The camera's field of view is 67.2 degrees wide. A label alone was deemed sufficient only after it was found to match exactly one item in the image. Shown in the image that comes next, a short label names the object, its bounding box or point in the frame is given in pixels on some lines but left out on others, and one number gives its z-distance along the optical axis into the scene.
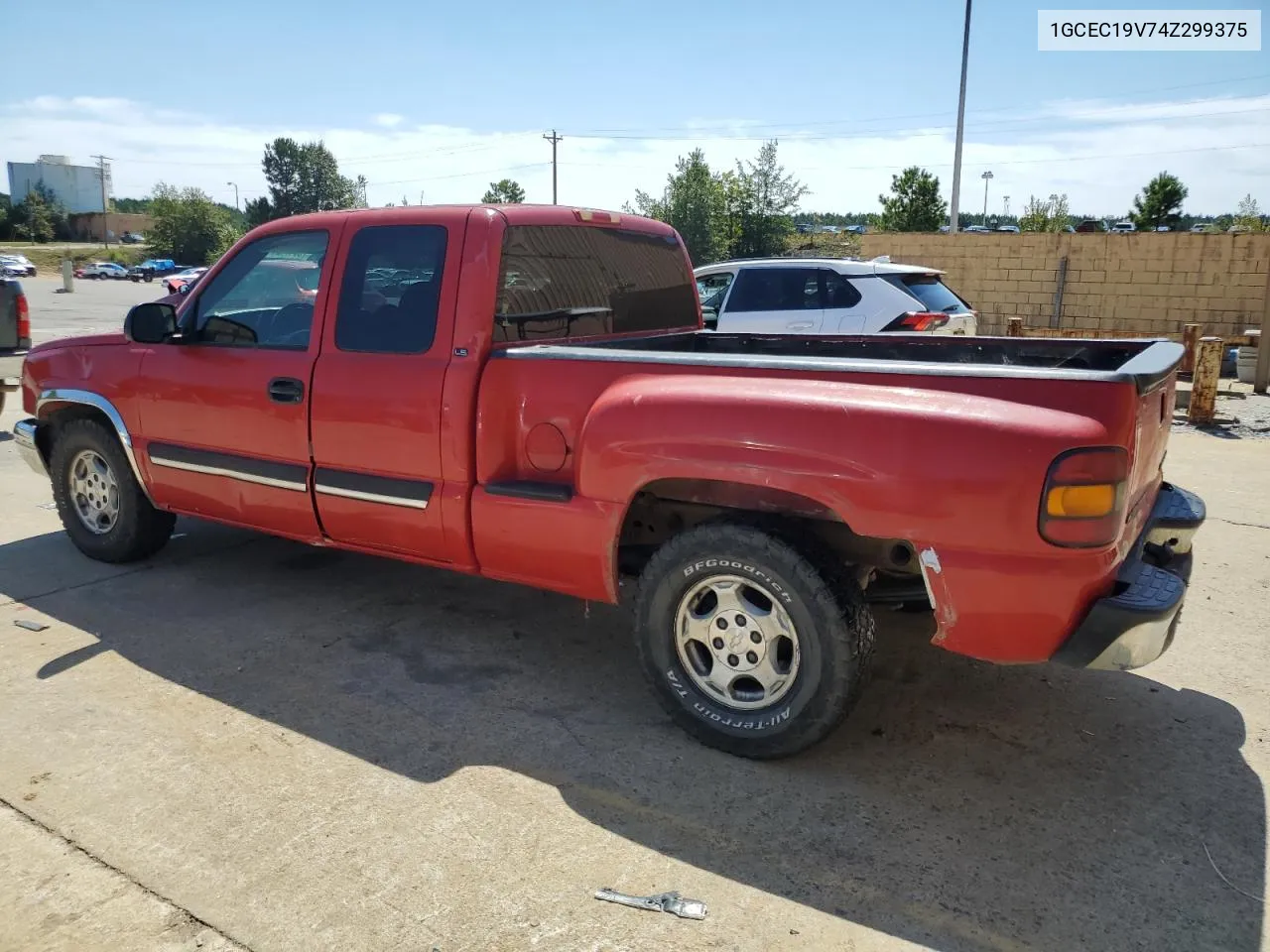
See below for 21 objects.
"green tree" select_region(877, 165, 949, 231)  35.66
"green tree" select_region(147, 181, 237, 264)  79.38
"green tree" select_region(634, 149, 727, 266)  48.59
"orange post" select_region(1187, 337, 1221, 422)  9.91
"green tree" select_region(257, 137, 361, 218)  106.00
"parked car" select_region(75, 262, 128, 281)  61.25
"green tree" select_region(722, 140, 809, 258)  45.66
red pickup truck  2.78
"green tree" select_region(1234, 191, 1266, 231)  30.63
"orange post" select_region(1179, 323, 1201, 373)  11.55
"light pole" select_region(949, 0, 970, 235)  27.83
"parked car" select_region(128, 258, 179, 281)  61.38
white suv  9.23
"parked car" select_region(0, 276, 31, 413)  9.63
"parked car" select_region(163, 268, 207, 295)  26.11
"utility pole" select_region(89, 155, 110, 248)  96.50
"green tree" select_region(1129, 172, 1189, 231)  42.22
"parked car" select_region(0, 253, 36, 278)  50.84
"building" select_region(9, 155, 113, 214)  113.69
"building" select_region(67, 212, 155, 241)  99.25
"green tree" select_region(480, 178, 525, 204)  64.51
